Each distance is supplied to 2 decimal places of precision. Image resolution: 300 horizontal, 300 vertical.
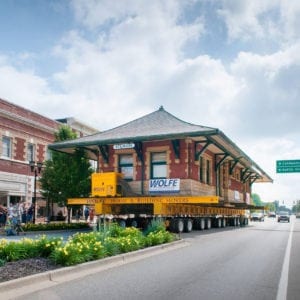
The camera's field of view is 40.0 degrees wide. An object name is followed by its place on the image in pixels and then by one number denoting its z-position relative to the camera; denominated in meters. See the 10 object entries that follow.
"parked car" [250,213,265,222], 62.59
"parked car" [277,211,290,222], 55.91
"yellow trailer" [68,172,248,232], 21.77
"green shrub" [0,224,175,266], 9.26
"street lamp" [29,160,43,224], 26.35
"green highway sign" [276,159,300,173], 46.31
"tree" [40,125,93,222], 28.77
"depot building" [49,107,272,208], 24.69
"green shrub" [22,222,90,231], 23.07
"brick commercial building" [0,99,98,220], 33.16
